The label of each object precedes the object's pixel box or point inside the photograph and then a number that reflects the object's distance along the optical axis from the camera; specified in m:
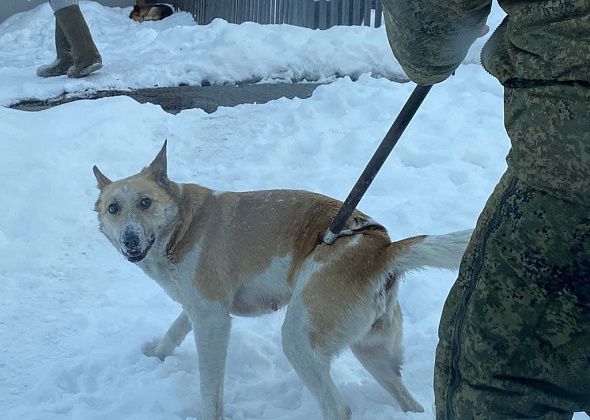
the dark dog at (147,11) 13.74
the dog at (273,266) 3.01
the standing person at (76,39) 8.46
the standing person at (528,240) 1.42
